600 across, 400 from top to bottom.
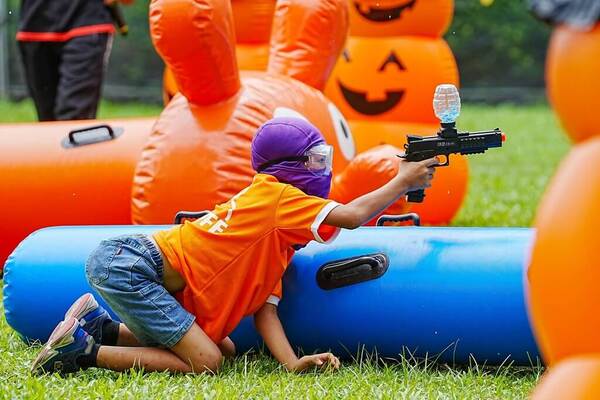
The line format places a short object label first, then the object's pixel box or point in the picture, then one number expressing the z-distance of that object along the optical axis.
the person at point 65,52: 11.23
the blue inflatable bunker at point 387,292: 6.16
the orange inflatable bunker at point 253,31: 11.13
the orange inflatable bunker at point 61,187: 8.80
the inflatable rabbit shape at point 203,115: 7.64
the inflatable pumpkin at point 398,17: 11.18
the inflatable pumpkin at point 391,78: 10.95
